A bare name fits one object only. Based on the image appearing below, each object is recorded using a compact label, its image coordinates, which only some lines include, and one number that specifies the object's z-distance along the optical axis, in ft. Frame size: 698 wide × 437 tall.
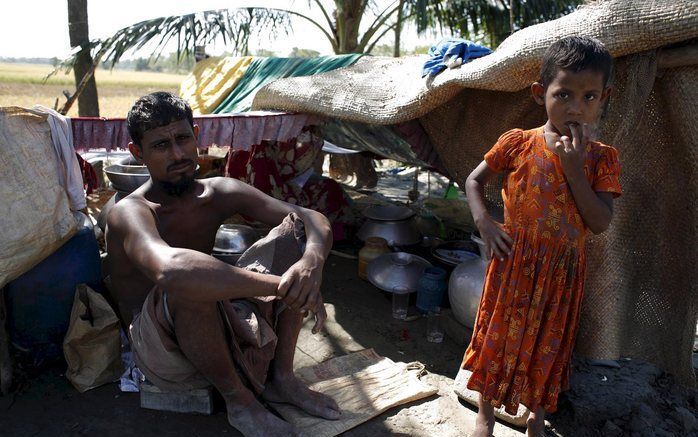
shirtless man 6.28
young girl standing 6.13
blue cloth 9.91
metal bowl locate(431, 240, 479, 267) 12.91
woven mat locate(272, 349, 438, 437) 7.69
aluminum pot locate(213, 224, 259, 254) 11.34
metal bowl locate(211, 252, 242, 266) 10.84
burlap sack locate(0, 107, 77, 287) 7.72
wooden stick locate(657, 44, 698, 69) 7.09
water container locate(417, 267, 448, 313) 11.51
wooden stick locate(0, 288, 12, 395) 8.13
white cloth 8.60
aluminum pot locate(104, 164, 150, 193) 11.29
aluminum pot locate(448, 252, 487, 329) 10.13
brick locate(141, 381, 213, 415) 7.79
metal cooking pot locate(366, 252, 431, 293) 11.91
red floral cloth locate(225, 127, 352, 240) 15.65
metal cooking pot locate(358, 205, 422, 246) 14.75
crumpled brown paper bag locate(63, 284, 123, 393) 8.30
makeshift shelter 7.36
